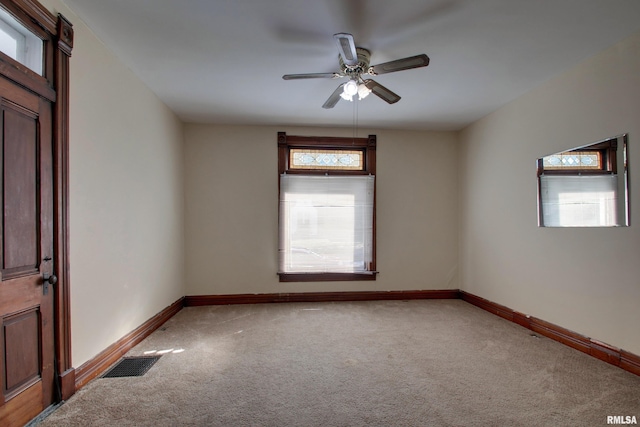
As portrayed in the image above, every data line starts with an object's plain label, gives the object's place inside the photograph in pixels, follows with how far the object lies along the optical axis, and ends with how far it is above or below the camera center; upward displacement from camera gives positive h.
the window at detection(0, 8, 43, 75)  1.76 +1.06
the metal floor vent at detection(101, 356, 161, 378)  2.43 -1.24
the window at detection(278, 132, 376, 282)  4.63 +0.07
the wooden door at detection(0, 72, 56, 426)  1.71 -0.23
